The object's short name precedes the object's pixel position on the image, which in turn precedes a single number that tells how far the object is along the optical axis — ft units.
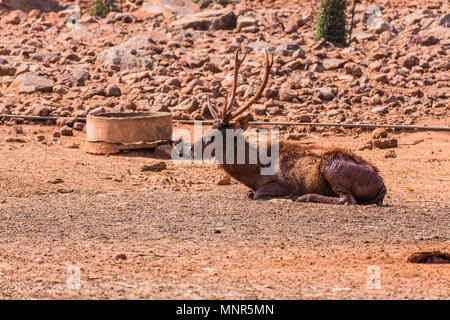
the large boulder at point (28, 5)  77.66
